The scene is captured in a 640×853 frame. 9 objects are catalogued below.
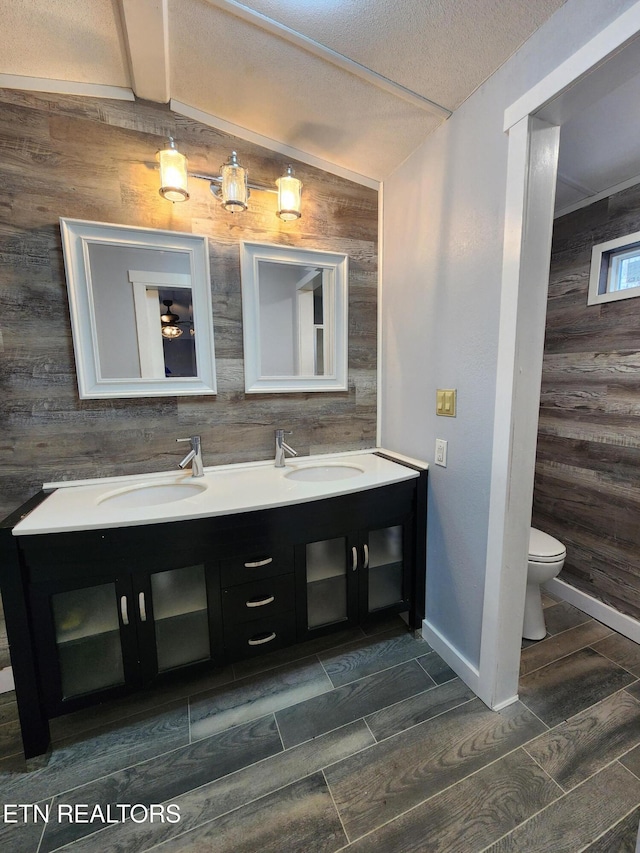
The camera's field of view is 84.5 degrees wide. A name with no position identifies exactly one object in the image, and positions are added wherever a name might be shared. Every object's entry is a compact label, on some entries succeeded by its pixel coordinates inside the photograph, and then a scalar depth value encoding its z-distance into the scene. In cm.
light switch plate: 145
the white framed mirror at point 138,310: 142
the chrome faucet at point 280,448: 174
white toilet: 162
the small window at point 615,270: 171
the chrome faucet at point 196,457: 158
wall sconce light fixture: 137
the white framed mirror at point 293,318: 167
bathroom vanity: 113
